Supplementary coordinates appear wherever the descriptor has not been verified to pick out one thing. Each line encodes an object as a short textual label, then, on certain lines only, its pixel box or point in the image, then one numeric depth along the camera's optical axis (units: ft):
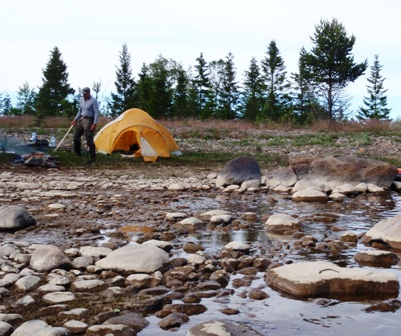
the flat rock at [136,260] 15.24
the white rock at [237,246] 17.92
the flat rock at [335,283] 13.65
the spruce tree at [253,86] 190.23
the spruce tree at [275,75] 194.70
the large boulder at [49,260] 15.31
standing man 46.19
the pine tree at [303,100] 153.28
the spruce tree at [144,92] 165.07
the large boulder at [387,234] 18.97
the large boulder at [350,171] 35.96
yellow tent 51.19
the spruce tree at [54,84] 181.98
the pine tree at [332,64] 147.64
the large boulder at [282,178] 36.57
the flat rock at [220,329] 10.73
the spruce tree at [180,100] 174.19
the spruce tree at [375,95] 200.85
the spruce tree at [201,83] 197.98
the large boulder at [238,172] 36.88
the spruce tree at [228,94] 185.98
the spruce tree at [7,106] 140.10
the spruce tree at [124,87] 181.98
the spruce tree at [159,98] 161.38
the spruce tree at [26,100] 162.71
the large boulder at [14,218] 21.26
